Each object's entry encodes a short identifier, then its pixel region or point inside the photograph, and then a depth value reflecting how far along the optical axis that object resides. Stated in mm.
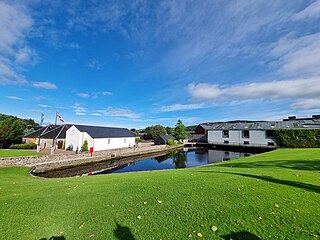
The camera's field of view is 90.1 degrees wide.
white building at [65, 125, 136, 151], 26312
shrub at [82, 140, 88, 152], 25905
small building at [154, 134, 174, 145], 41188
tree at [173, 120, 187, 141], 45544
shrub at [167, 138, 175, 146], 40500
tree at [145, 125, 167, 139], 55906
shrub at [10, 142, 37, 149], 24688
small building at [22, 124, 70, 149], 28078
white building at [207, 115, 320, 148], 33844
